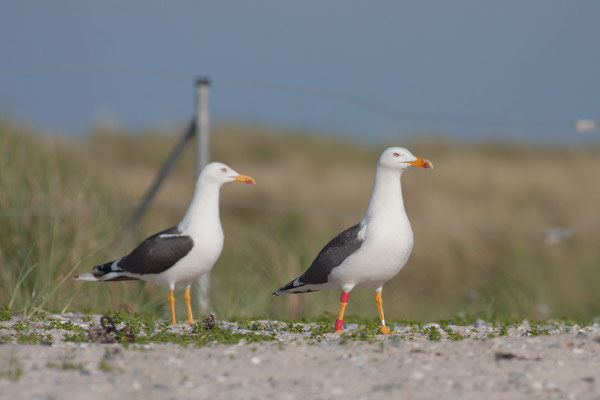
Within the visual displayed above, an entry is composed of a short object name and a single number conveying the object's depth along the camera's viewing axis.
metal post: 24.55
